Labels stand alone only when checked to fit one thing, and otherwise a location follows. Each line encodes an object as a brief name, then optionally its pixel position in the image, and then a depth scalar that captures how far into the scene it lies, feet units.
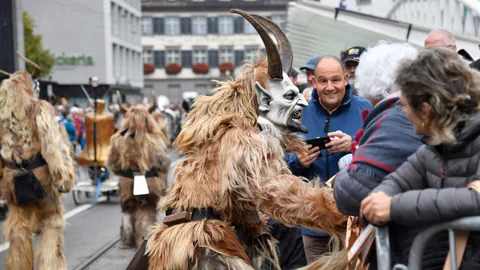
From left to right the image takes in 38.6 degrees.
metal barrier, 7.73
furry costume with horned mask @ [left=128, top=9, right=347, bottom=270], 12.00
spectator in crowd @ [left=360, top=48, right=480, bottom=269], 7.91
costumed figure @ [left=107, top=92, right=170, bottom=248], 28.43
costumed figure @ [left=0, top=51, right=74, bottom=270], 21.58
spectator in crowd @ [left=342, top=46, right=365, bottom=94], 20.38
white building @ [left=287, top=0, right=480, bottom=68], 36.35
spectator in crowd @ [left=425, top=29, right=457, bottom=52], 15.97
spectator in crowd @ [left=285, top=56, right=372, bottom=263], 15.83
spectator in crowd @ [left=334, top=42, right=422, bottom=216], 9.09
